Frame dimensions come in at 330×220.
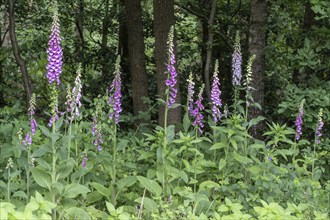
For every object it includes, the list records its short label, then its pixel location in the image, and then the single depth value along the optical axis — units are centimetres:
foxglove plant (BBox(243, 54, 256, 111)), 603
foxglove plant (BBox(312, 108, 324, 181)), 638
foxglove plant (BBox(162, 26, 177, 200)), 534
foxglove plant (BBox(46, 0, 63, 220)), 491
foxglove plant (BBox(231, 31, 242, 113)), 665
